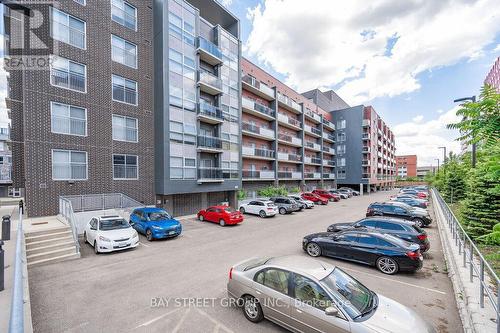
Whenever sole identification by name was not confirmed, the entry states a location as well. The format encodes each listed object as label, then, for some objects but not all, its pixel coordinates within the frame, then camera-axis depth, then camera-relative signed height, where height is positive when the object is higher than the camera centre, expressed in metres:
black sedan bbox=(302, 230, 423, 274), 7.99 -3.28
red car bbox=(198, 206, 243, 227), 16.47 -3.70
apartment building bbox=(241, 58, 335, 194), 28.19 +4.50
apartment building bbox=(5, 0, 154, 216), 13.74 +4.67
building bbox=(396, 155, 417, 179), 116.50 -0.57
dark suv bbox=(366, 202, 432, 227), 16.22 -3.59
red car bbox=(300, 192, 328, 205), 29.56 -4.36
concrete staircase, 9.21 -3.43
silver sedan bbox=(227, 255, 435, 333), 4.07 -2.78
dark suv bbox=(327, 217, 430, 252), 10.13 -3.13
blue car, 12.43 -3.28
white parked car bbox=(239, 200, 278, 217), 20.03 -3.83
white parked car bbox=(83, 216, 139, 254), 10.21 -3.19
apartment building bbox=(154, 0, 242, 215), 18.64 +5.65
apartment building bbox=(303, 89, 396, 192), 48.47 +5.38
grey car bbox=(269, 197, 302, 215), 22.03 -3.87
